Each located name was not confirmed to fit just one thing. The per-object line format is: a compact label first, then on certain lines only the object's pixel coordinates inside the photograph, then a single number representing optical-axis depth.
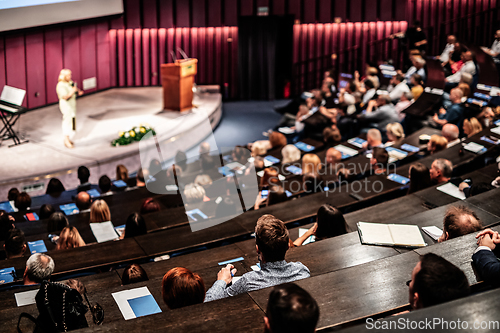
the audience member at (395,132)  6.46
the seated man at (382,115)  7.61
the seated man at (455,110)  6.87
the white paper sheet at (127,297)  2.62
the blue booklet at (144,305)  2.63
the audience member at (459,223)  3.01
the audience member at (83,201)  5.34
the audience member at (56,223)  4.47
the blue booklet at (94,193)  5.95
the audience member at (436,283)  1.99
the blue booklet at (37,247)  4.18
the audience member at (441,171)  4.65
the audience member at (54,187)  6.14
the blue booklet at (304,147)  6.86
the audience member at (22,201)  5.41
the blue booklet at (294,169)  5.86
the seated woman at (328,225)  3.53
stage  7.79
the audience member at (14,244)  3.91
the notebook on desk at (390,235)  3.17
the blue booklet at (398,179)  4.99
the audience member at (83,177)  6.14
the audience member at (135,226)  4.20
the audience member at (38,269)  3.10
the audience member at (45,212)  5.08
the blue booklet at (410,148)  6.00
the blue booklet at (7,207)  5.74
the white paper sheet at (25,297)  2.86
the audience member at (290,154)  6.24
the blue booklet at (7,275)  3.52
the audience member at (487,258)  2.36
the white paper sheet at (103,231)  4.50
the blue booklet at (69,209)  5.41
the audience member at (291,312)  1.72
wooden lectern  10.23
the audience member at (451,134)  6.09
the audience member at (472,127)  6.29
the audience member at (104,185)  5.86
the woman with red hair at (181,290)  2.52
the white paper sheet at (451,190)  4.22
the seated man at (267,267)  2.50
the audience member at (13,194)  5.71
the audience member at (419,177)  4.52
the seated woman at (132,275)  3.01
